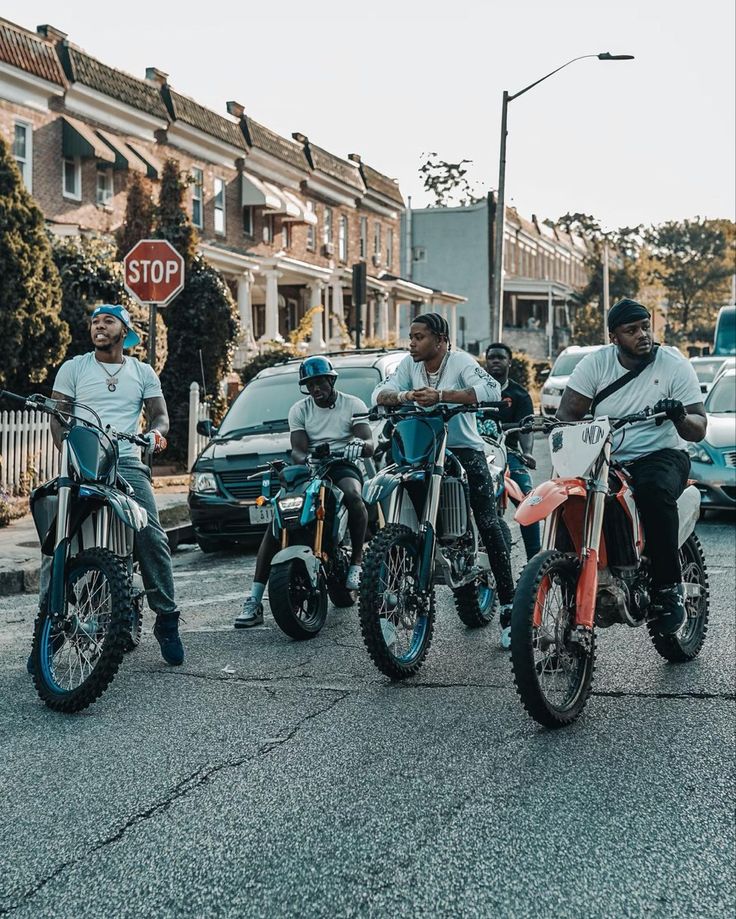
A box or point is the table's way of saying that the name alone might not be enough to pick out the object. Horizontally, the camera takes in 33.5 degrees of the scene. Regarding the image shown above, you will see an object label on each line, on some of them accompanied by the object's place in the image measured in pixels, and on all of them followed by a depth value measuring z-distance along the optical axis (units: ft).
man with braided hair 22.21
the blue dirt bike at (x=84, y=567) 18.61
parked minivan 37.76
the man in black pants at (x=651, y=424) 19.79
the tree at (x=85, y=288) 57.36
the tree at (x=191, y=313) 71.72
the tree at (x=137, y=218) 68.59
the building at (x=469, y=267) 198.80
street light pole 83.30
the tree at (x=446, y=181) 274.98
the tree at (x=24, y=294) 51.72
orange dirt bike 16.94
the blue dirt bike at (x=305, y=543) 23.66
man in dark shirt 31.89
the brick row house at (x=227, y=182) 85.76
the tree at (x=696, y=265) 259.60
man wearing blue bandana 21.30
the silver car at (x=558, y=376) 86.01
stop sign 43.16
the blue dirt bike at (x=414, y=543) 19.65
